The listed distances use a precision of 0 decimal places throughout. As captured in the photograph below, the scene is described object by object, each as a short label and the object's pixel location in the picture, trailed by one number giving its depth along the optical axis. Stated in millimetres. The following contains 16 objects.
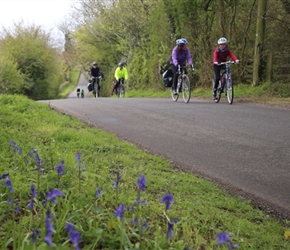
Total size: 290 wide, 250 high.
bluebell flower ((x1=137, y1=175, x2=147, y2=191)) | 4523
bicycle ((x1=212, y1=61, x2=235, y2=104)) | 25141
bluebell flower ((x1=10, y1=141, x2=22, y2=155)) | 7313
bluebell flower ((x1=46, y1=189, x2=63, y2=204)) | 4398
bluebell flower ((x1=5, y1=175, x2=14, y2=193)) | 4776
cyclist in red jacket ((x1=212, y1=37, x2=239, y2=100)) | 25234
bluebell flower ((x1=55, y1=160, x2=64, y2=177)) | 6016
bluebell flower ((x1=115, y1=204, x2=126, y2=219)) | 4504
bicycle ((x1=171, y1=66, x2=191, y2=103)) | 27047
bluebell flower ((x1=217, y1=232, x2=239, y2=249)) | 3447
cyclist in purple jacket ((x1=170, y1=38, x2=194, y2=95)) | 26497
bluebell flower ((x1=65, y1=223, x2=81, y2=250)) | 3242
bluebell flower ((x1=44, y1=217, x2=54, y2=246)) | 3257
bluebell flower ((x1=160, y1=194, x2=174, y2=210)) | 4078
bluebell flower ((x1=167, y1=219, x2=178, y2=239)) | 4243
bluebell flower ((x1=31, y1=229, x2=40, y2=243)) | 3961
